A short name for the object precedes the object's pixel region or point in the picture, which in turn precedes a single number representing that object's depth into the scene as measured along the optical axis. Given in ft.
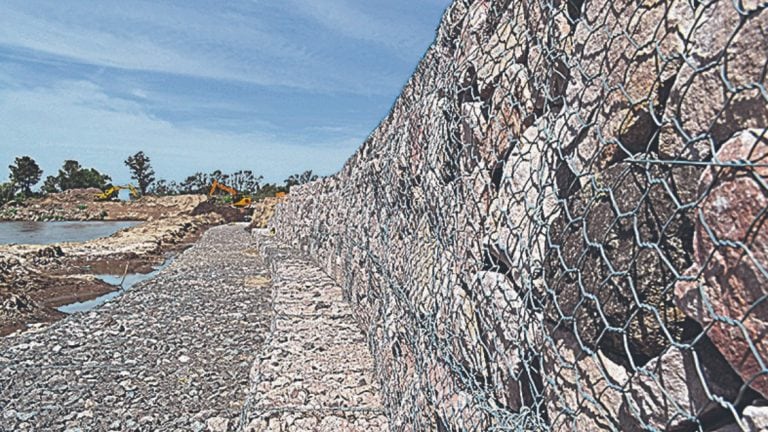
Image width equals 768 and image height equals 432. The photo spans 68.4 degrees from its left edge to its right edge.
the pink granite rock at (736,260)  2.23
